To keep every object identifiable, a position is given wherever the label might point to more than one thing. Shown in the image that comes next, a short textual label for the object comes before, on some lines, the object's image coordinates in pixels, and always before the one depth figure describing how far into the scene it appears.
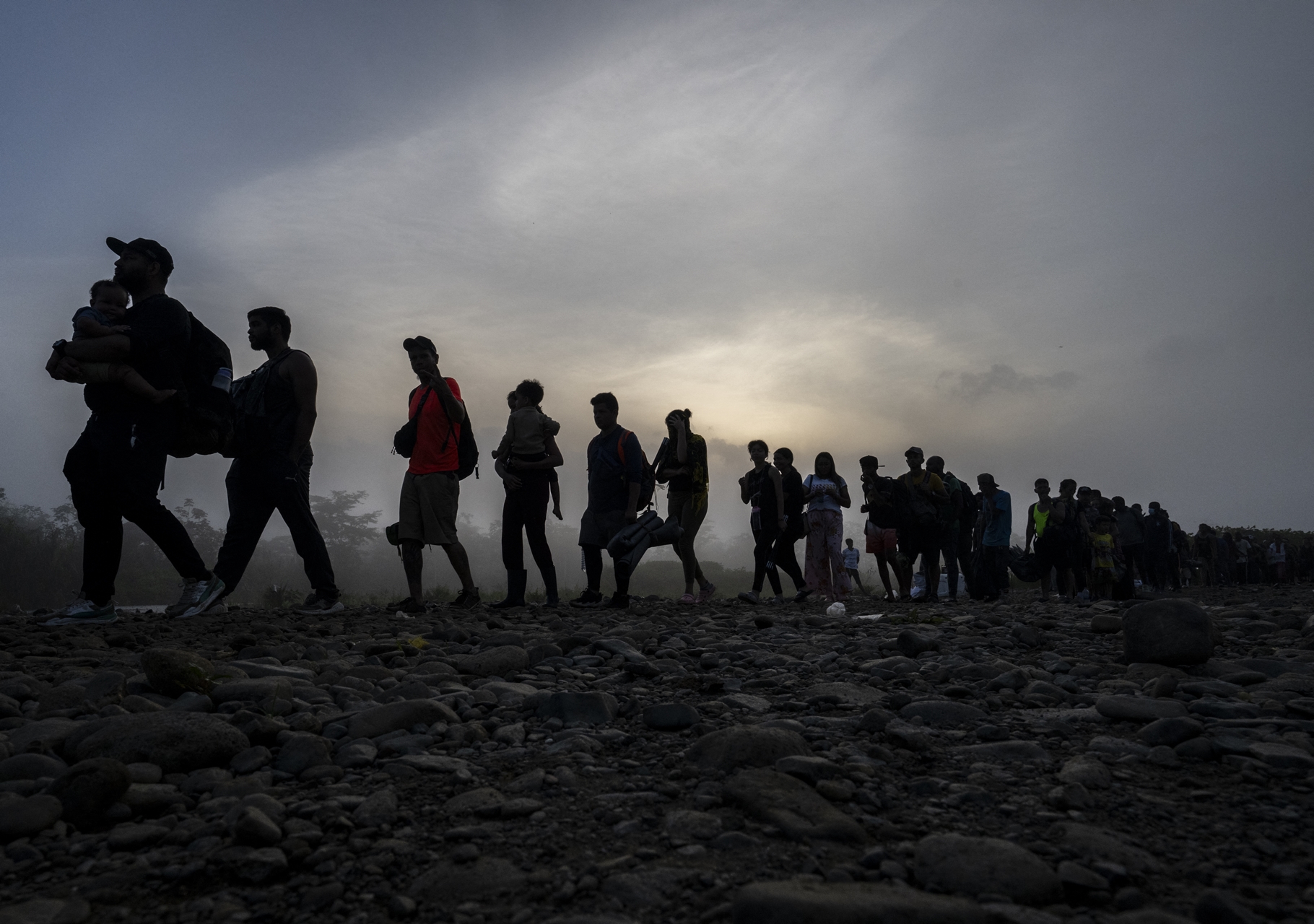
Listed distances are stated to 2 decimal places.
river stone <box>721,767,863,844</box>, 2.04
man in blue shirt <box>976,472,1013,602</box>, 10.39
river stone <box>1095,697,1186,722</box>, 3.10
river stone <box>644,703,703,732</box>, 3.03
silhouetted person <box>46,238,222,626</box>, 5.23
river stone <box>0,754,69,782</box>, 2.51
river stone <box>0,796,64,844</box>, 2.11
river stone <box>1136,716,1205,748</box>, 2.77
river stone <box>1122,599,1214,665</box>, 4.15
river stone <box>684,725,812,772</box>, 2.54
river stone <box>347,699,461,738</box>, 2.94
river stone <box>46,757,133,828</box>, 2.21
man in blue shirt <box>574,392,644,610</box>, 7.48
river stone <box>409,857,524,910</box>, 1.79
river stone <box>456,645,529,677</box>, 4.09
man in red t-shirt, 6.75
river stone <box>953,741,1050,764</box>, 2.66
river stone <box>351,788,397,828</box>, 2.18
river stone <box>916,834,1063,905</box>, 1.74
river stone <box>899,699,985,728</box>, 3.15
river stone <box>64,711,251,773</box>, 2.56
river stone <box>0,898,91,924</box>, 1.71
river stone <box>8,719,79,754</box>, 2.73
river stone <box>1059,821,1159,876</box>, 1.85
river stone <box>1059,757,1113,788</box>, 2.40
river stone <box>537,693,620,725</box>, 3.15
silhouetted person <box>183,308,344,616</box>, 6.03
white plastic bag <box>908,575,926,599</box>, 10.91
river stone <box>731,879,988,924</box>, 1.57
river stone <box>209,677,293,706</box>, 3.26
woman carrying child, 7.40
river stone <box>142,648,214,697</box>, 3.38
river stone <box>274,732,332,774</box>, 2.62
